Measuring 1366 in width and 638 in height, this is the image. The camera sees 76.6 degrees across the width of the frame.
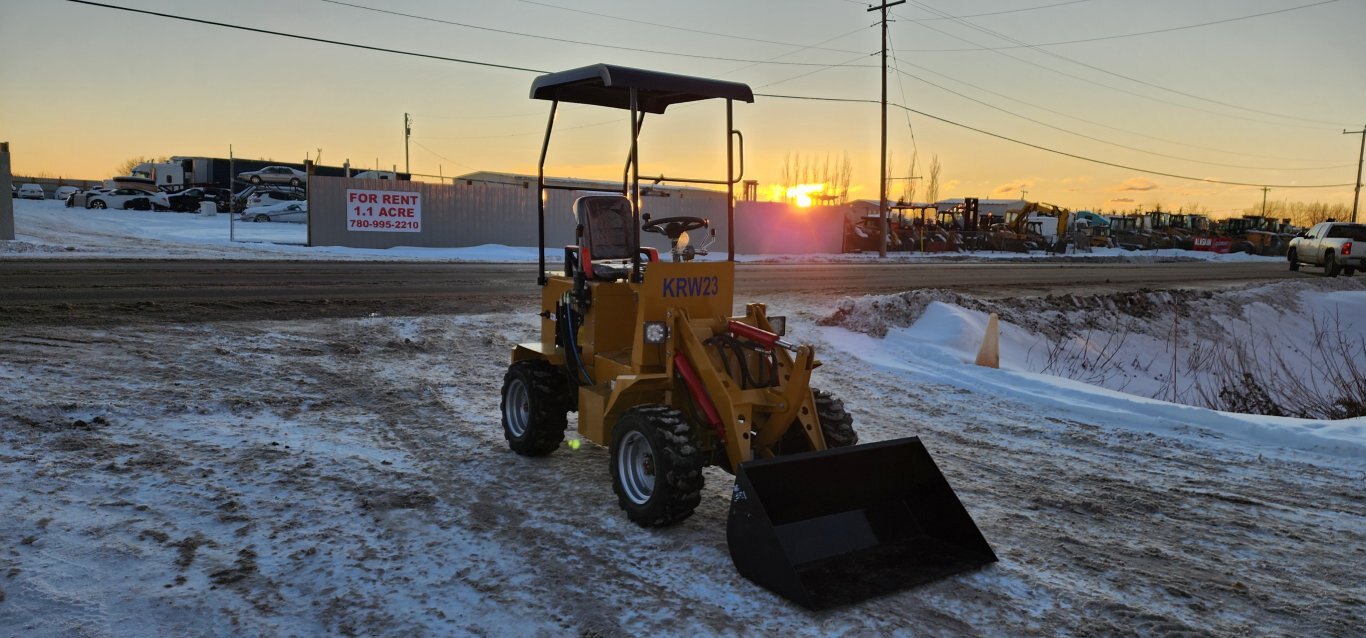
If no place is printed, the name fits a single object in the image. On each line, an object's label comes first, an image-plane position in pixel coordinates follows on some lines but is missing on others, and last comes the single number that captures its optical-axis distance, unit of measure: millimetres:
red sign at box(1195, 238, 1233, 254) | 53250
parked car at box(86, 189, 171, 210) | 42219
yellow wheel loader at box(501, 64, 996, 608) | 4242
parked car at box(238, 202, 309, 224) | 39281
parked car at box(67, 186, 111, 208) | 44412
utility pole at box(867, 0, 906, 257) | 35812
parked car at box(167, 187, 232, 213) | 42594
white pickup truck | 27688
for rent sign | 26531
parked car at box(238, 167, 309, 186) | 49050
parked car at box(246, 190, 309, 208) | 40750
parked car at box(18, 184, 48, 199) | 51578
